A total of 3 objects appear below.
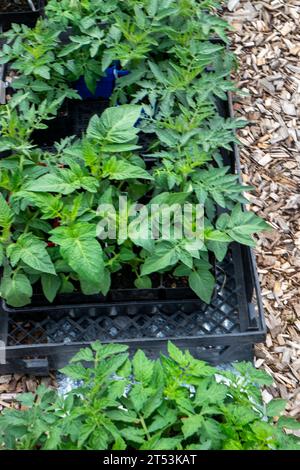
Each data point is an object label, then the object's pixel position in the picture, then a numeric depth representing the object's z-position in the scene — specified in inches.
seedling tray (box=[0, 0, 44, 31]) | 153.6
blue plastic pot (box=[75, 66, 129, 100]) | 132.6
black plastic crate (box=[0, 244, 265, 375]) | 106.1
